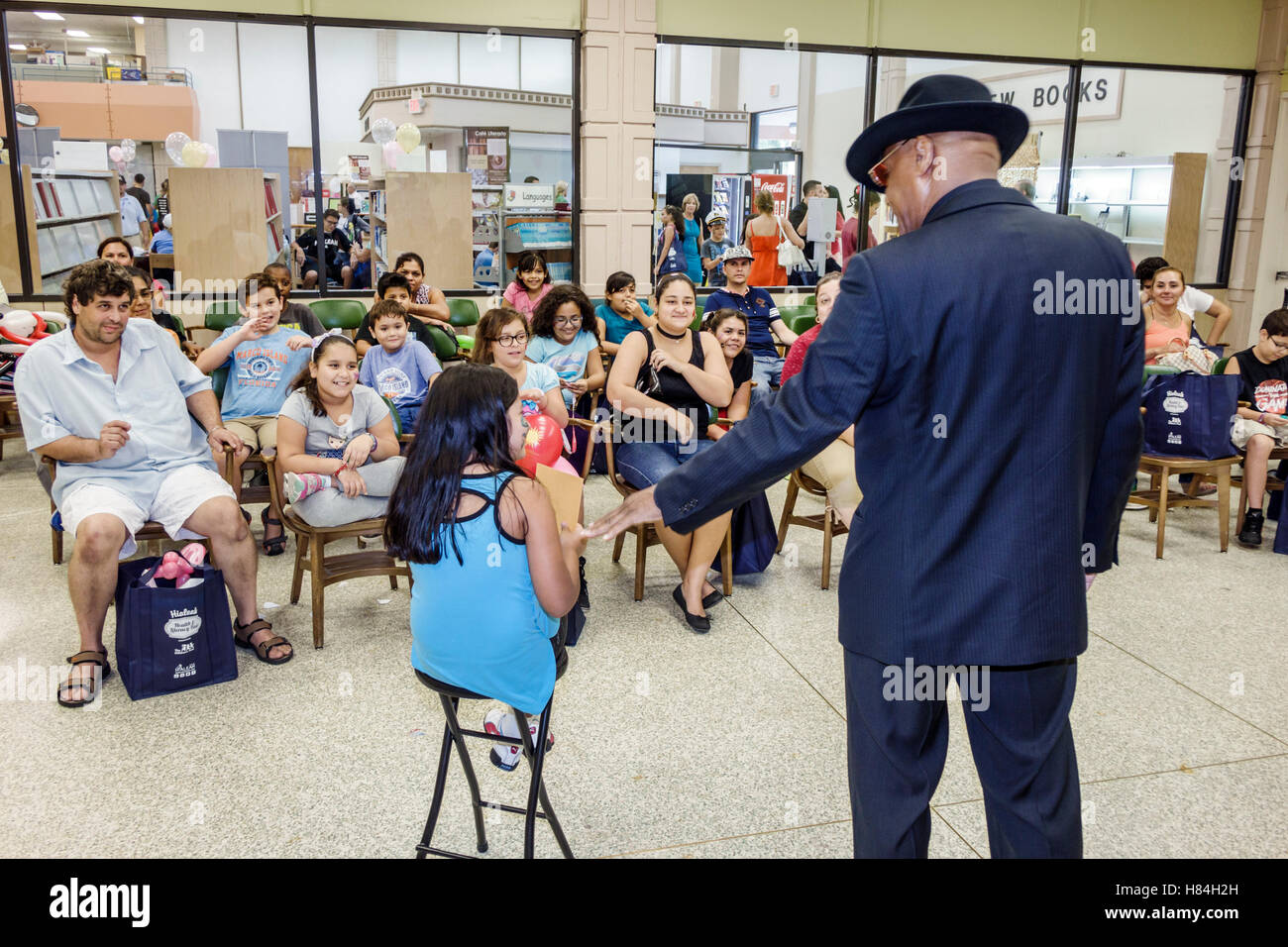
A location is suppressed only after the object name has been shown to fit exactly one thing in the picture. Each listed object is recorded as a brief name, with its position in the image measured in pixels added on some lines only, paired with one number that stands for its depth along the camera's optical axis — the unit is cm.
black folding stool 199
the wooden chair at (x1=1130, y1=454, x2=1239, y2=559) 466
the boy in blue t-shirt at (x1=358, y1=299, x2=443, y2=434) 451
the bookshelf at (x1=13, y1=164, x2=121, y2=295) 688
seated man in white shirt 312
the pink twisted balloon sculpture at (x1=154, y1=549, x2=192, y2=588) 307
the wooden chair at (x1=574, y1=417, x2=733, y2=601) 396
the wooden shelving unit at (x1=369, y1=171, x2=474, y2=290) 713
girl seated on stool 190
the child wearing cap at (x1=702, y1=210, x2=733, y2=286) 848
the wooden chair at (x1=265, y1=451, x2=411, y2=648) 347
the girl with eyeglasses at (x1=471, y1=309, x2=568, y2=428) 390
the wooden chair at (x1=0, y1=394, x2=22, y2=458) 540
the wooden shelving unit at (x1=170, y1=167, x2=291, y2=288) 673
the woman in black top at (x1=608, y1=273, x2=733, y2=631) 400
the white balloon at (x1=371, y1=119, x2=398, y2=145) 736
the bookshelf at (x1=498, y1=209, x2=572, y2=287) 762
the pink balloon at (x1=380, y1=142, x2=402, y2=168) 741
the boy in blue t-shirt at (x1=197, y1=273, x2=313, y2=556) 440
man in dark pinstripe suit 142
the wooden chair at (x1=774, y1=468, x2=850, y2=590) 416
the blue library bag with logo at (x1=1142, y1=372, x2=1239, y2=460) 466
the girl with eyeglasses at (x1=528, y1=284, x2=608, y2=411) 490
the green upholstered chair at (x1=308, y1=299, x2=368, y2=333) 654
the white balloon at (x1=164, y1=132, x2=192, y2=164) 701
